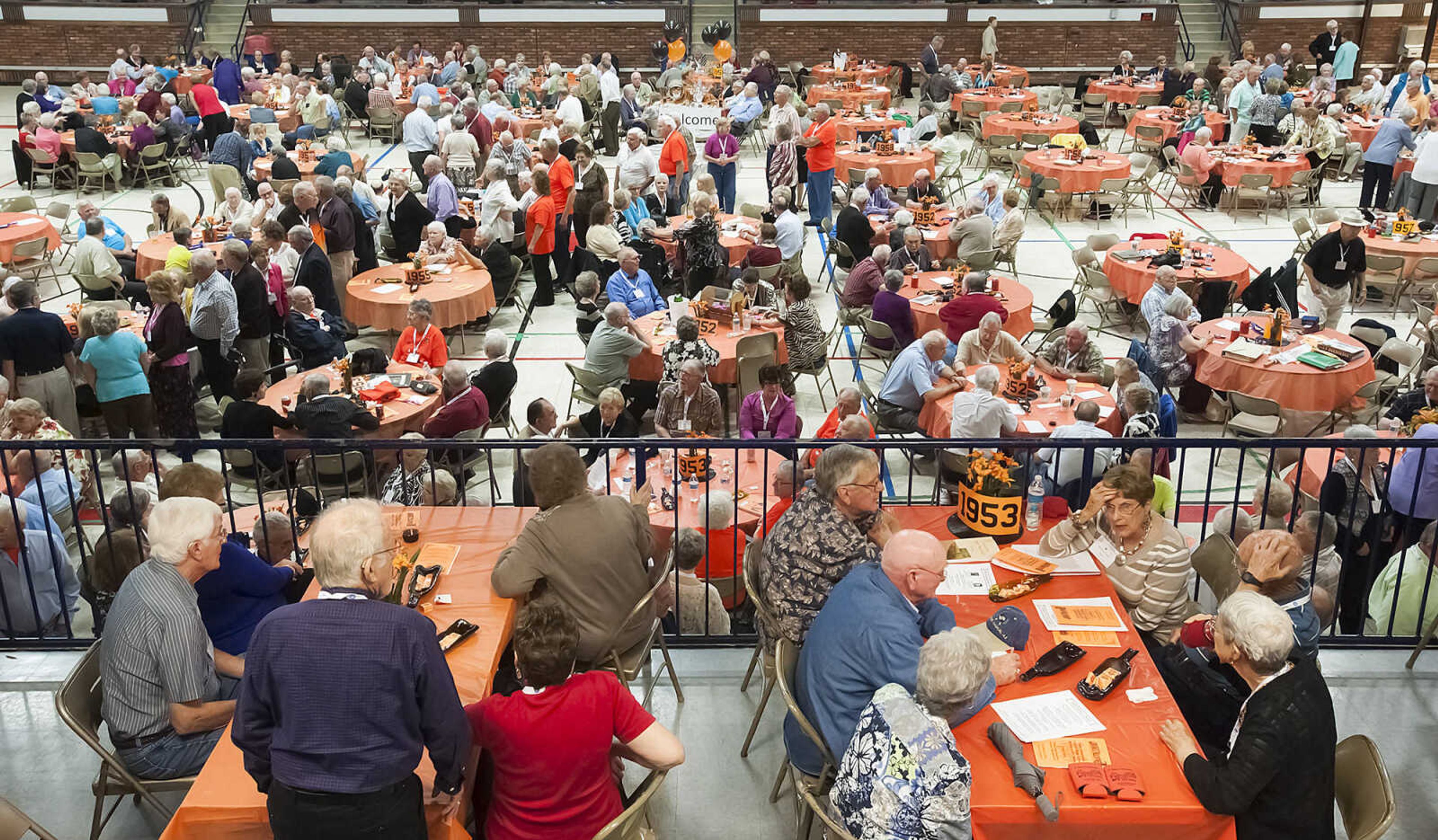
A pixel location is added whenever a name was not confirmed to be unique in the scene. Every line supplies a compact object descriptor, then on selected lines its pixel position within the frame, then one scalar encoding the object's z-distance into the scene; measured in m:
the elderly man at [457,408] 7.75
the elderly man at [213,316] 8.87
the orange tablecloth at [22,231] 12.11
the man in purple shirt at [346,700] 3.16
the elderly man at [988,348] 8.79
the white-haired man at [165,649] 3.80
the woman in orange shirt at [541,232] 12.03
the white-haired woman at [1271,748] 3.47
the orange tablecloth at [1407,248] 11.58
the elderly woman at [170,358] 8.72
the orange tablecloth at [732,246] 11.89
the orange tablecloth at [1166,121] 18.25
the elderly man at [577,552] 4.37
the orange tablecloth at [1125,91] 22.08
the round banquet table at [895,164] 15.26
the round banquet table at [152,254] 11.12
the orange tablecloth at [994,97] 20.61
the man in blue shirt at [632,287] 10.00
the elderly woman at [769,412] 7.87
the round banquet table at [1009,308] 9.79
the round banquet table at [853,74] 23.25
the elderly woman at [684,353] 8.65
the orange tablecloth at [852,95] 20.95
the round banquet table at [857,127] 18.33
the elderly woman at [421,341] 9.05
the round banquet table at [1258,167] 15.34
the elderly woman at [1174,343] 9.31
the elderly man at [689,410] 7.99
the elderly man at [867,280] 10.35
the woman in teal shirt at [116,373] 8.51
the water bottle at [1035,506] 5.06
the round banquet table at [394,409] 8.05
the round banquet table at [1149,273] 10.67
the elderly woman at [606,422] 7.57
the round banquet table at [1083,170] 15.00
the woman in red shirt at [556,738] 3.34
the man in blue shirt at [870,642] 3.74
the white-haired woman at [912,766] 3.26
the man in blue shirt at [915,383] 8.36
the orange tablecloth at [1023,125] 17.89
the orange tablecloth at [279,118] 19.27
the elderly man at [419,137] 16.39
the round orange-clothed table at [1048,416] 7.97
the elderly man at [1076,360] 8.56
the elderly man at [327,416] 7.56
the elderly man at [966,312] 9.39
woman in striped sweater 4.65
